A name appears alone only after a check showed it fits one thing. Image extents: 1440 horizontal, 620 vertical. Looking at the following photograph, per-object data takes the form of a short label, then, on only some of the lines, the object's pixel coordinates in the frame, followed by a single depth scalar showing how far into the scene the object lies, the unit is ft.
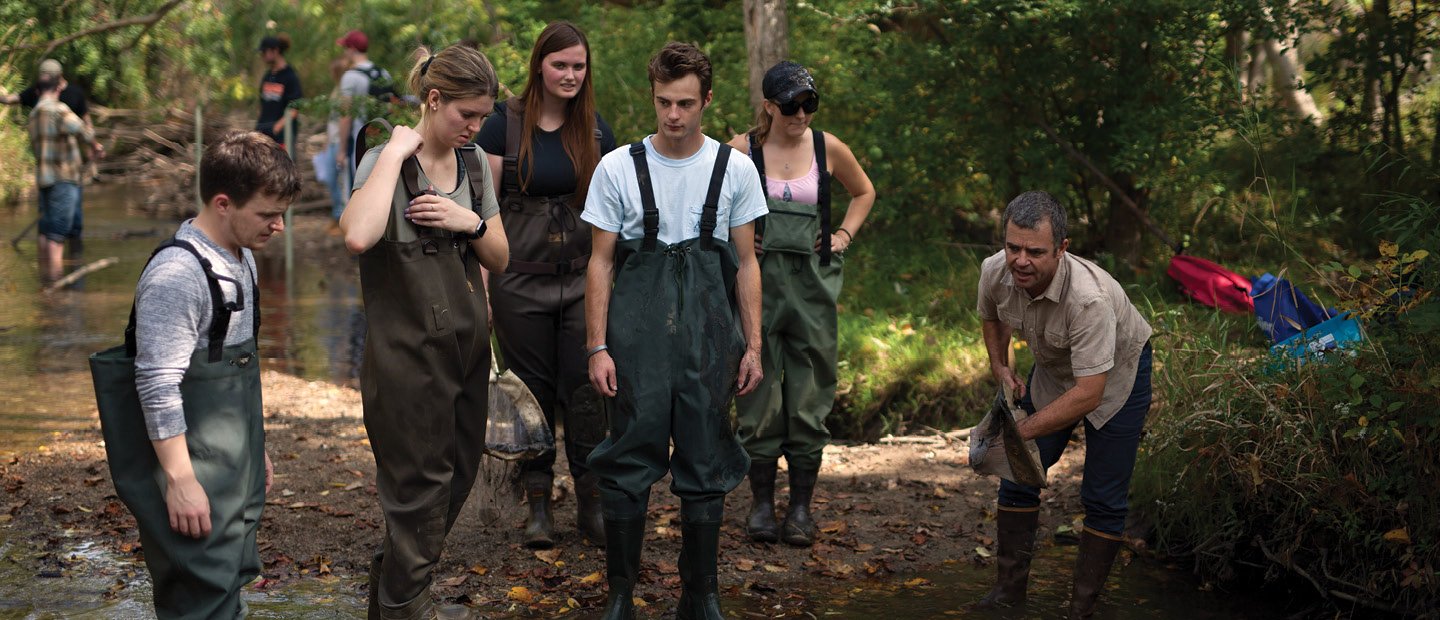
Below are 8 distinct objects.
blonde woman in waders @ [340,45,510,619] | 12.79
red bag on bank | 25.53
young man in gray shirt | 10.46
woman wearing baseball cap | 18.11
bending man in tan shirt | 14.83
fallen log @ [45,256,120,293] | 38.53
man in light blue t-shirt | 14.38
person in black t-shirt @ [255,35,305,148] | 44.98
